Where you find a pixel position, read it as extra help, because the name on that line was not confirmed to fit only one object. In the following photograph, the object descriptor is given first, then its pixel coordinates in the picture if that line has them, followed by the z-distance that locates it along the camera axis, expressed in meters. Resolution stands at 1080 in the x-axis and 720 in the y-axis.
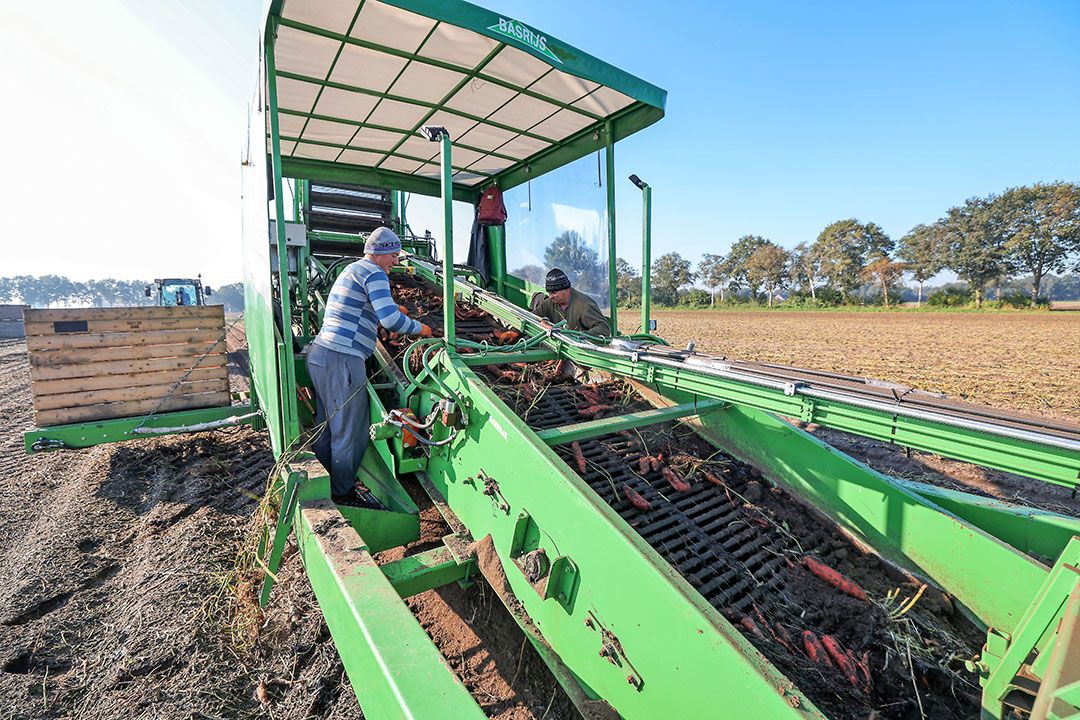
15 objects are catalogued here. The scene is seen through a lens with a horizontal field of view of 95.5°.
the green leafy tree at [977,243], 43.66
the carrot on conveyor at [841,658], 1.92
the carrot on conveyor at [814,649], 1.97
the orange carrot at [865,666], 1.91
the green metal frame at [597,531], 1.52
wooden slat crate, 4.87
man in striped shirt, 3.35
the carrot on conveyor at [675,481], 2.87
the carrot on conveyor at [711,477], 3.00
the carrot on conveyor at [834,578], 2.35
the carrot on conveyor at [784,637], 2.03
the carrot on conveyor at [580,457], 2.77
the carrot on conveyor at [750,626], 2.03
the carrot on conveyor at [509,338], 4.14
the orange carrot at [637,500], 2.62
